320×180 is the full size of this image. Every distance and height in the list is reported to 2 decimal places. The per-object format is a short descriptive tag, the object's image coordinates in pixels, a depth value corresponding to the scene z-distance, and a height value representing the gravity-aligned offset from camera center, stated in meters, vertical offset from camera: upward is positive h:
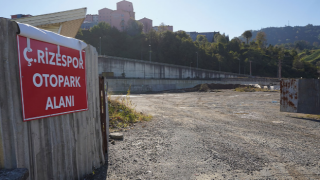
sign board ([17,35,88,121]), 3.00 -0.01
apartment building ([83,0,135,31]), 136.25 +39.66
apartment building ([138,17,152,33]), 139.38 +36.35
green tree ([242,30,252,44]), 153.88 +26.98
